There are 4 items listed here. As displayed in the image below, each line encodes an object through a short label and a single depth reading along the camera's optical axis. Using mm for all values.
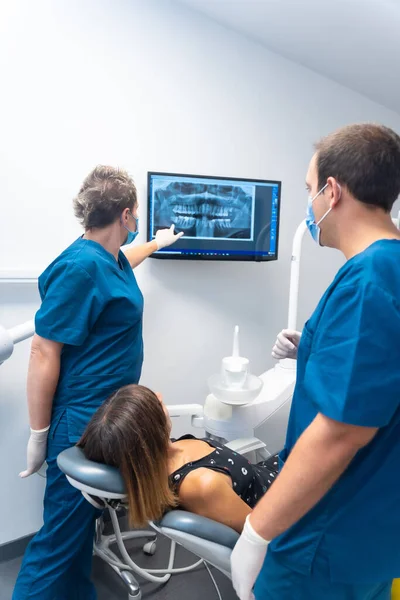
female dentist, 1284
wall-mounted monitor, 1835
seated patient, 1044
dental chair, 918
